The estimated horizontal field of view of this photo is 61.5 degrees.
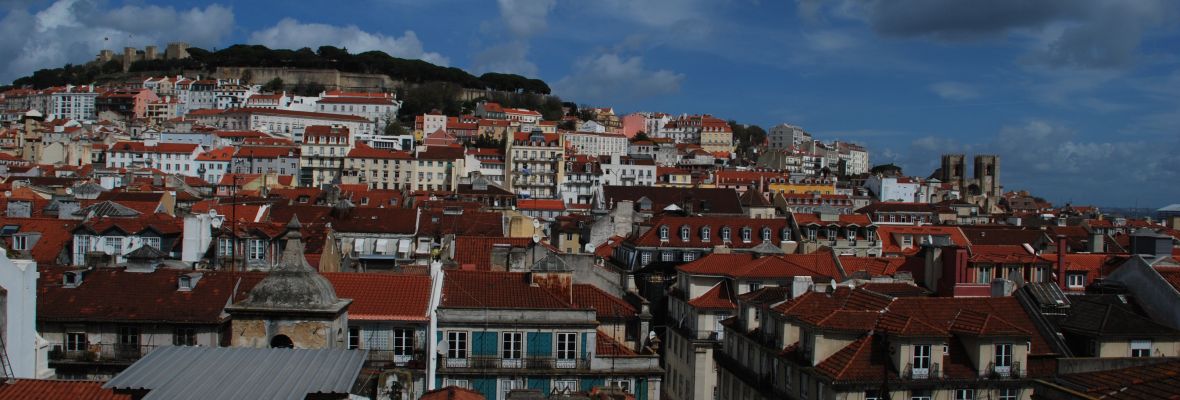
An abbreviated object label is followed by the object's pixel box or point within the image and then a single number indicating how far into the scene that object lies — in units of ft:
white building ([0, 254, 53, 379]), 53.98
